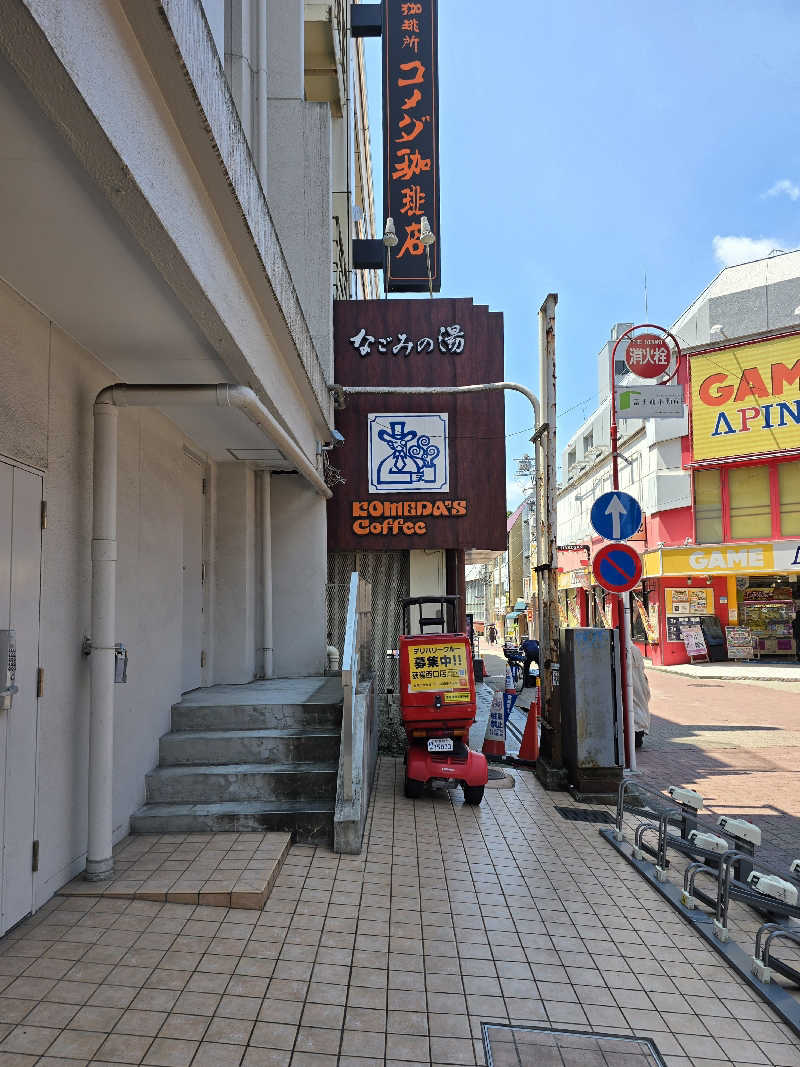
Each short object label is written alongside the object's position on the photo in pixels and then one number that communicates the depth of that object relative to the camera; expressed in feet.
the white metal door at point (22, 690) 12.71
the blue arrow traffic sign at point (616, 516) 25.31
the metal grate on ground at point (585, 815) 22.13
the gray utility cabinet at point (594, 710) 24.11
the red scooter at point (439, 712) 22.85
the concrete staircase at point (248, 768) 18.08
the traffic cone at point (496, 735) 30.07
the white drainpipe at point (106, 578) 15.02
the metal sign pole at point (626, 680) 25.13
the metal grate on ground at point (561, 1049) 9.89
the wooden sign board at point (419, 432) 34.37
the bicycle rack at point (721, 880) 12.23
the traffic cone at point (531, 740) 29.63
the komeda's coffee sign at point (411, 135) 41.01
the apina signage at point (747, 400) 72.79
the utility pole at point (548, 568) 26.30
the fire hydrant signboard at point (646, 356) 27.78
